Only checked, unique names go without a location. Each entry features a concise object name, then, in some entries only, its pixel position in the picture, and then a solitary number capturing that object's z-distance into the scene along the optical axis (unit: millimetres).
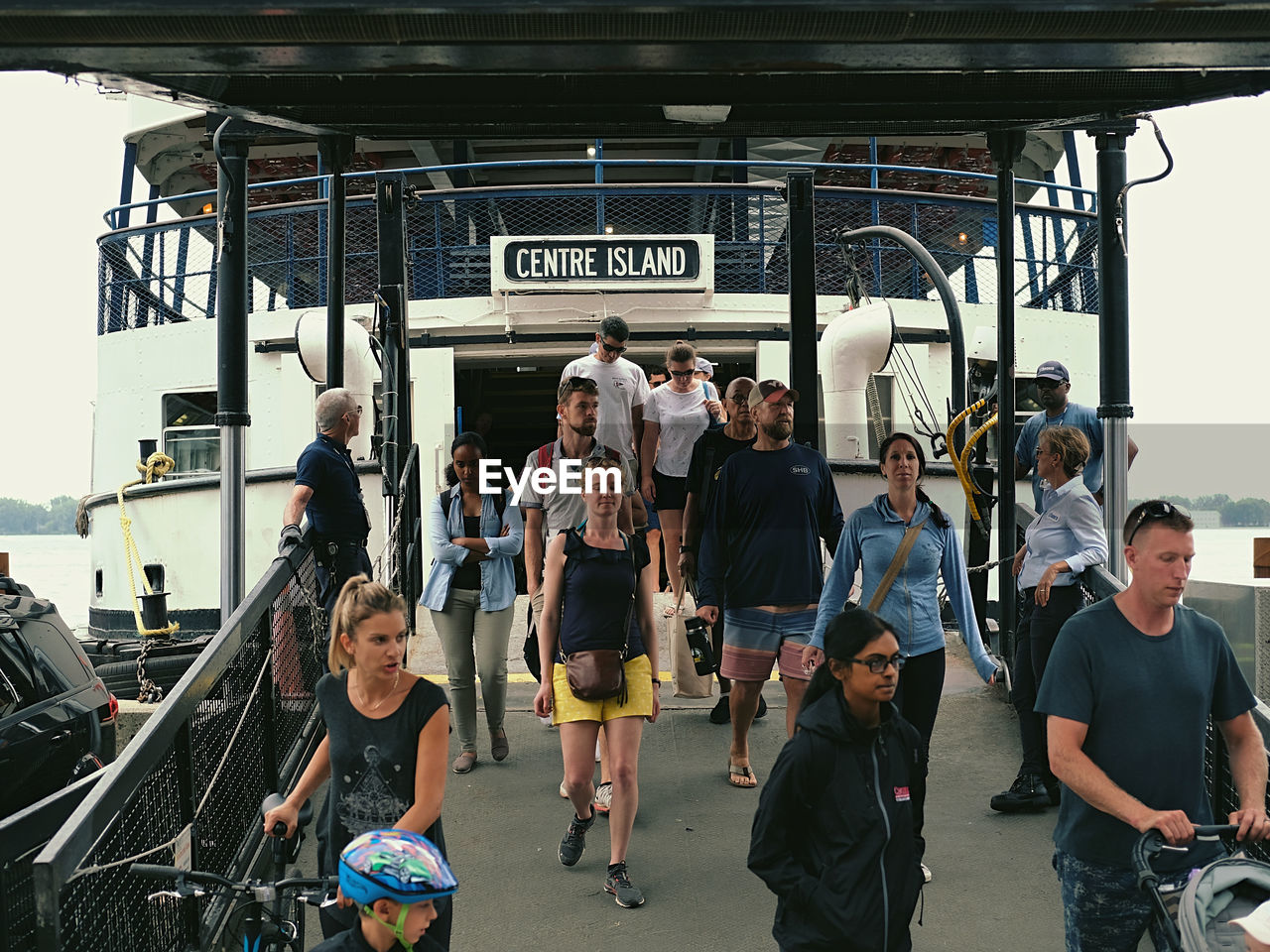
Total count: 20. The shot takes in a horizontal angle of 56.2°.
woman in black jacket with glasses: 3035
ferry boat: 11398
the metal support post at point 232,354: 5996
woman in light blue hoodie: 4762
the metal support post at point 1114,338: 6277
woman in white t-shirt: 7523
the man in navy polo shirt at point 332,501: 5707
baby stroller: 2705
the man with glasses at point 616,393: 7336
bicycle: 2908
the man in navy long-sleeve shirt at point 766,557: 5352
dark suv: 4887
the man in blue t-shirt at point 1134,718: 3252
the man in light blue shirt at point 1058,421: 6332
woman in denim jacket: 5879
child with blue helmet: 2537
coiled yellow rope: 11596
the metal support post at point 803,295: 7258
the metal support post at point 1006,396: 7180
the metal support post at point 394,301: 8547
